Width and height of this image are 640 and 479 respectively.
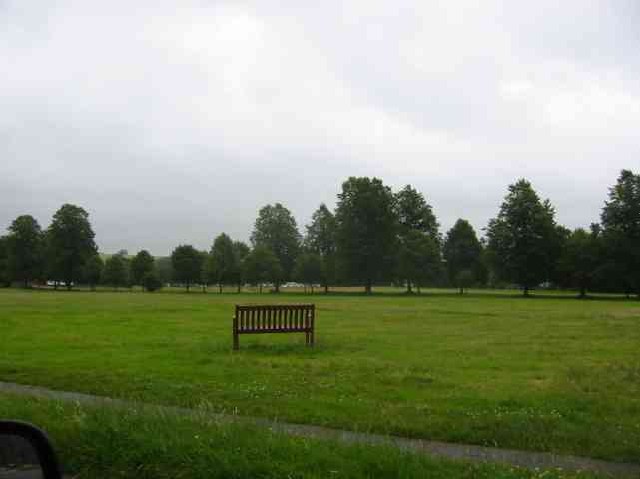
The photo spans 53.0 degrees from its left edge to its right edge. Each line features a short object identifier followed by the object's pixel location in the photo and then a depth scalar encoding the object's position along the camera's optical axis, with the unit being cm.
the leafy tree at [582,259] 7675
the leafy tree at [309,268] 9794
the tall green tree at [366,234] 8888
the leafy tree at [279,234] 11212
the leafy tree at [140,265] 10962
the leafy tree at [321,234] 11022
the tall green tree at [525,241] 8069
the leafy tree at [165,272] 13141
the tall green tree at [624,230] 7306
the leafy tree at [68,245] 10244
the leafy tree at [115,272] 10756
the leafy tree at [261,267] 9600
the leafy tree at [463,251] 10662
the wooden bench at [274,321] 1706
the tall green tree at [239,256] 10114
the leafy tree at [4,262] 10726
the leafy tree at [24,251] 10638
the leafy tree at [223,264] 10469
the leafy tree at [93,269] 10469
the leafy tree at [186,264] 10925
